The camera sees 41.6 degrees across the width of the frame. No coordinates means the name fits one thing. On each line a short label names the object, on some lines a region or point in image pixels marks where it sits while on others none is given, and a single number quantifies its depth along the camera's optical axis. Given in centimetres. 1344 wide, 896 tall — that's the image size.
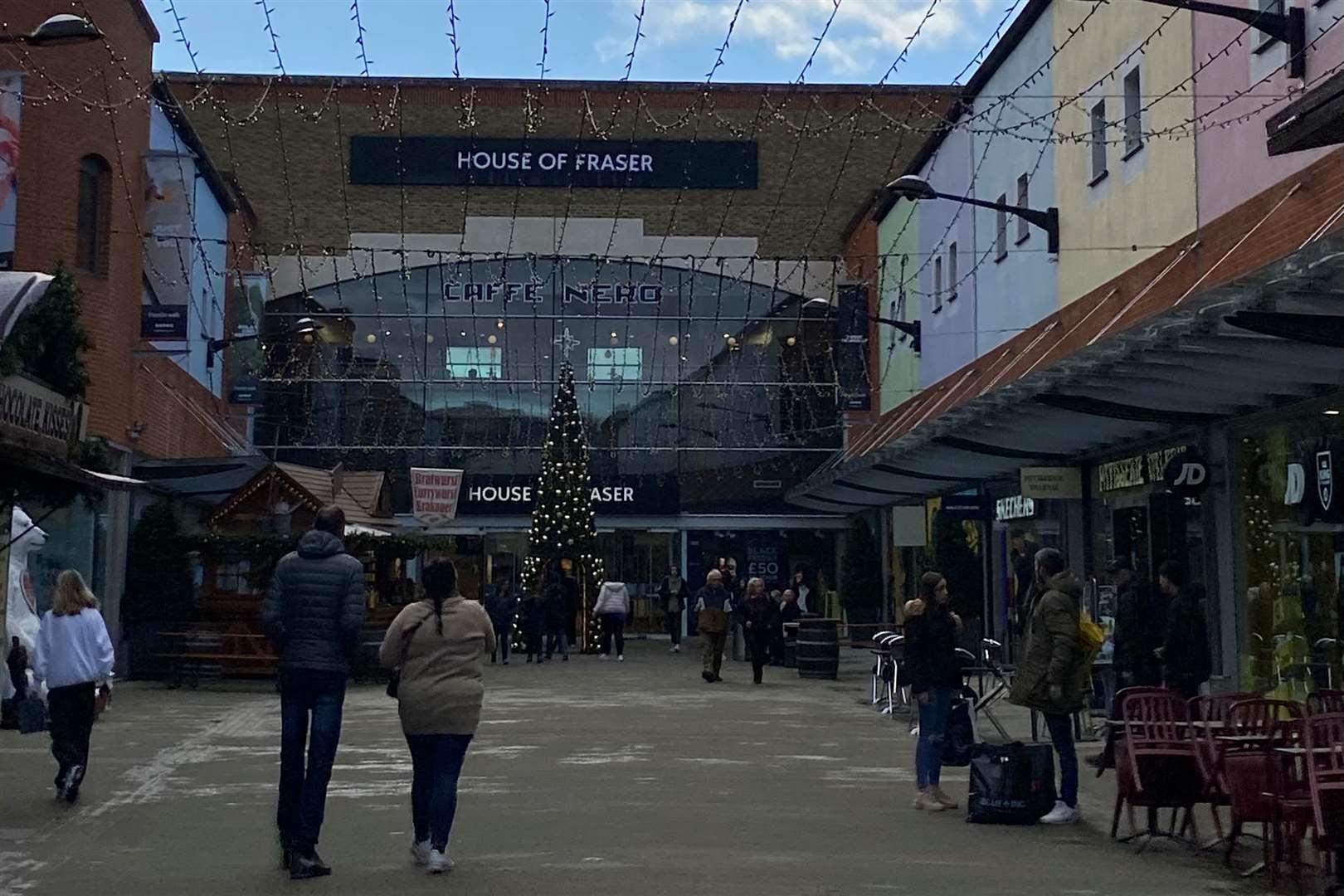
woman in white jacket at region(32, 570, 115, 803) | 1202
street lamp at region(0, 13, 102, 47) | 1220
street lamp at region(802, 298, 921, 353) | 3112
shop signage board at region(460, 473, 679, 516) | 4553
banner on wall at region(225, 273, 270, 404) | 3906
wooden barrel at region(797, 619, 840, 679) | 2731
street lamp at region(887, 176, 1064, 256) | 2109
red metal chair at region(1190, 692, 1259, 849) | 1006
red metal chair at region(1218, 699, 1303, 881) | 915
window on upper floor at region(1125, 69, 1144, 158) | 2169
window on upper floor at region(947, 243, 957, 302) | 3322
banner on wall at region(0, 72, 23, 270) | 2017
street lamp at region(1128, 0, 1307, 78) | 1602
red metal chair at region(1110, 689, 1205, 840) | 1017
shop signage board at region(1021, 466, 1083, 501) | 2300
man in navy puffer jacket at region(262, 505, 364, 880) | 917
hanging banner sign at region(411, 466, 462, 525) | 3431
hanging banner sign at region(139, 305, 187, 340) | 2609
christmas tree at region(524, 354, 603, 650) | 3597
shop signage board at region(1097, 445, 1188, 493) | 2001
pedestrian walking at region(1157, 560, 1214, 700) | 1353
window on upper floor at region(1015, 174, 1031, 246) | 2730
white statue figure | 1800
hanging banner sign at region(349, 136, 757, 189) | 4412
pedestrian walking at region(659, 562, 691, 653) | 3697
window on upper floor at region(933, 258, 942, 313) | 3478
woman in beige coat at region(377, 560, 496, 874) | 921
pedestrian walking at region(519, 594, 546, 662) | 3247
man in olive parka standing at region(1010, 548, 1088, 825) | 1125
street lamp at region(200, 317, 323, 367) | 3416
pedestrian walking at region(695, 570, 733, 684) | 2594
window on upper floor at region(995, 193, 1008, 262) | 2911
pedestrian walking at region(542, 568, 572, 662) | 3266
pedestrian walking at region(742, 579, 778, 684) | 2631
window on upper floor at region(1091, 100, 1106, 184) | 2334
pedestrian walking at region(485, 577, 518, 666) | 3175
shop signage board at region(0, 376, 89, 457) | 1078
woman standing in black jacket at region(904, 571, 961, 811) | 1200
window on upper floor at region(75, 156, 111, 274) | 2459
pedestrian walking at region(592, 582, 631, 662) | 3334
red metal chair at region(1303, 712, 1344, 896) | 821
